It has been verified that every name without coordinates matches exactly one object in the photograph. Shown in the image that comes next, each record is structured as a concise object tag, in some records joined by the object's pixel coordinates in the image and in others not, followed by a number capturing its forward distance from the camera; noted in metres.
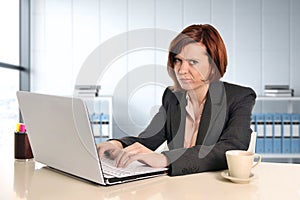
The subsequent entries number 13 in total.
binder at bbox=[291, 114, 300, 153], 3.18
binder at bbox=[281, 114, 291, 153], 3.18
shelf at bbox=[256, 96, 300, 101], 3.28
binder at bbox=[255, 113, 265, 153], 3.19
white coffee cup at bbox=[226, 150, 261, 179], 0.99
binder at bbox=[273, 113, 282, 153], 3.18
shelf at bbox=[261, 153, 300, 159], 3.17
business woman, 1.10
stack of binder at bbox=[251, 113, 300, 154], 3.18
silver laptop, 0.88
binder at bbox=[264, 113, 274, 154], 3.19
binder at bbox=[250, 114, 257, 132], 3.21
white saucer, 0.98
